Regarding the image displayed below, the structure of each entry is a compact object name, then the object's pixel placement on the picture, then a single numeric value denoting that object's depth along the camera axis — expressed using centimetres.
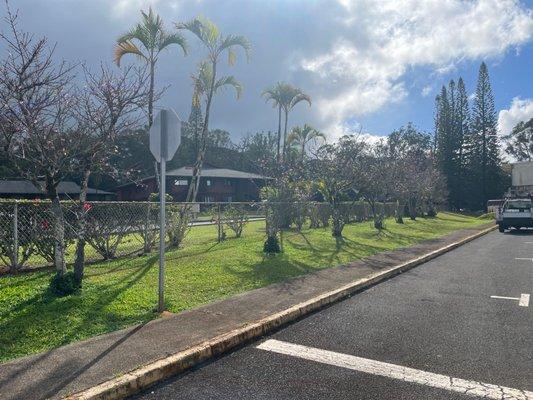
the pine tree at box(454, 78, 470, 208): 6019
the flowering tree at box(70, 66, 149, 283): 667
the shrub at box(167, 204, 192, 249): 1165
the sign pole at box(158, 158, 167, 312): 592
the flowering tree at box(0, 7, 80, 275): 583
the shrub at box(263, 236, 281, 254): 1152
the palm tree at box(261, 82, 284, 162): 3288
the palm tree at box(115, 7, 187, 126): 1370
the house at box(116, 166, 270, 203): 4438
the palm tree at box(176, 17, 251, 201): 1616
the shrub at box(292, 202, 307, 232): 1786
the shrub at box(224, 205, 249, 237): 1432
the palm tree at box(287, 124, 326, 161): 3475
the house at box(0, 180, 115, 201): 3716
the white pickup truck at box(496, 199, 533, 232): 2311
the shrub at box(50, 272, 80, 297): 629
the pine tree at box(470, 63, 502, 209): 5772
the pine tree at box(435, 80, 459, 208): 6028
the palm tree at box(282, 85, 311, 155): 3266
